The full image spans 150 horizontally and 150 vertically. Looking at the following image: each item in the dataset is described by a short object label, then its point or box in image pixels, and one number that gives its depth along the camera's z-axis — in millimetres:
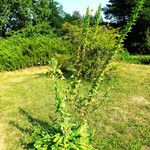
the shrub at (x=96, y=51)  6799
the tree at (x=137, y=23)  13898
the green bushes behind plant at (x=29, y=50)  8615
